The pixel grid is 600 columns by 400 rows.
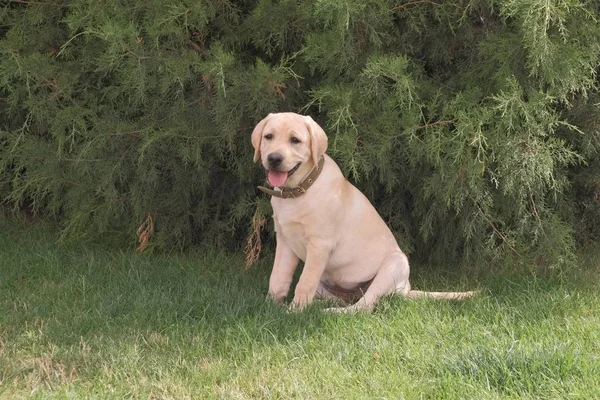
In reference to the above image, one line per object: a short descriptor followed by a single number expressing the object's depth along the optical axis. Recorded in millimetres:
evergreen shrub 8898
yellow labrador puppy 8398
